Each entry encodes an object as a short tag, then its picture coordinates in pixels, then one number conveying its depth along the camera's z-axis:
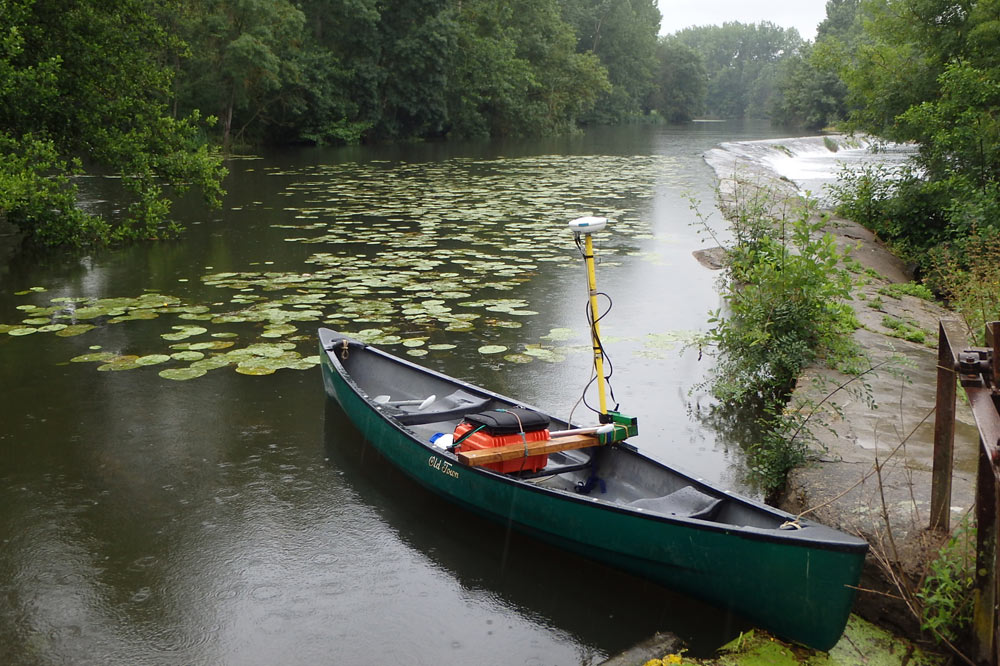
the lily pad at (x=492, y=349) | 7.21
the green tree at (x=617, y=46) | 62.53
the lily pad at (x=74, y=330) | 7.55
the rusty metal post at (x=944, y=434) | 3.38
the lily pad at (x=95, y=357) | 6.86
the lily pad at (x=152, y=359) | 6.75
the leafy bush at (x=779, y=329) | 5.67
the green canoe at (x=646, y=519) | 3.17
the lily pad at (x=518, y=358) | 7.00
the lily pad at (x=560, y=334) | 7.67
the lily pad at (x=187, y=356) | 6.83
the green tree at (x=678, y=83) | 74.75
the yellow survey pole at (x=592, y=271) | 4.21
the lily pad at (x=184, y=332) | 7.44
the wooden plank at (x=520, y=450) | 4.15
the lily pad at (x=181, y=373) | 6.41
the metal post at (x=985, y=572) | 2.88
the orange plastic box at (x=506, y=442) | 4.32
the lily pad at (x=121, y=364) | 6.64
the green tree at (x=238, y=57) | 25.23
